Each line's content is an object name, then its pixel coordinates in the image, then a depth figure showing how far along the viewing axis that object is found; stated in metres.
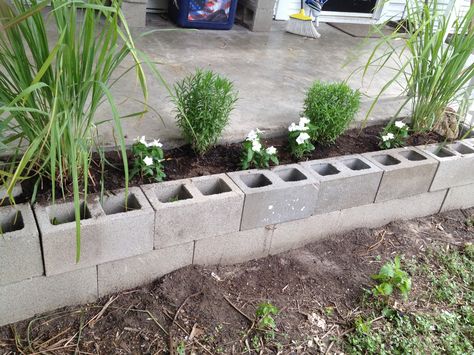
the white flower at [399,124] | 2.47
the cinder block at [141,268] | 1.77
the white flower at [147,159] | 1.88
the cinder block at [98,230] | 1.57
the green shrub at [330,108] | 2.24
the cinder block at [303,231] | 2.12
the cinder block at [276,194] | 1.93
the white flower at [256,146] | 2.05
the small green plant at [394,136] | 2.43
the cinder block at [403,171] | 2.26
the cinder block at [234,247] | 1.95
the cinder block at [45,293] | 1.61
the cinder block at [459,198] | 2.60
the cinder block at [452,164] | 2.42
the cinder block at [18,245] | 1.49
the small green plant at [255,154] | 2.05
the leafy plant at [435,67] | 2.24
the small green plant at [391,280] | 1.96
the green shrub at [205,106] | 1.97
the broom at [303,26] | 4.64
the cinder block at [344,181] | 2.10
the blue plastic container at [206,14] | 4.33
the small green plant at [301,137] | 2.17
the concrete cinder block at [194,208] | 1.76
